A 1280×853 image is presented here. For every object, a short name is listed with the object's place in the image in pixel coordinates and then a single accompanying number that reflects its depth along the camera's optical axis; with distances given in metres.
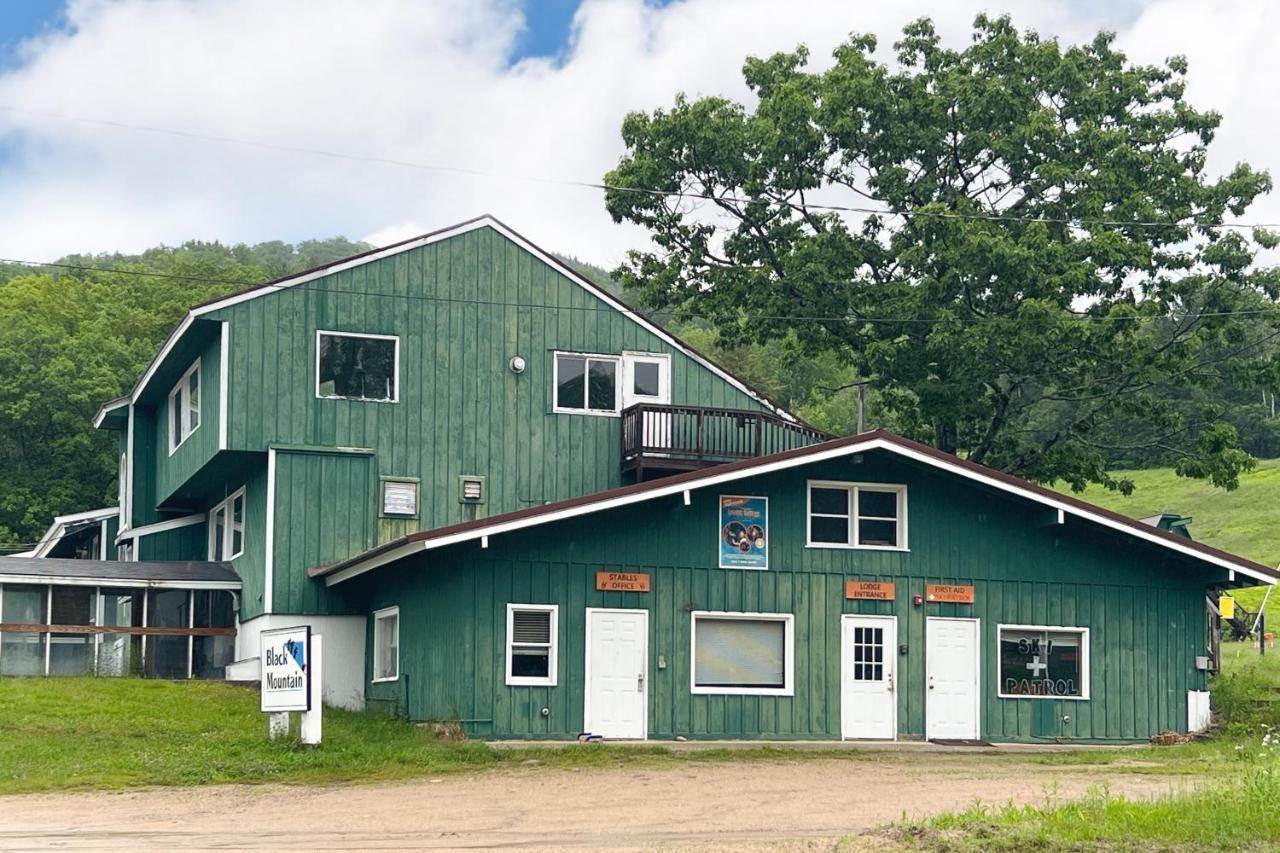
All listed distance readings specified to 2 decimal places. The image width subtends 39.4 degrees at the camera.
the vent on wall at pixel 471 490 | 32.38
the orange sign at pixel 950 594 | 28.84
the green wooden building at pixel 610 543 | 27.16
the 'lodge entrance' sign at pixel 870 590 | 28.50
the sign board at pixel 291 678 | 22.97
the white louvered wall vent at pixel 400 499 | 31.75
